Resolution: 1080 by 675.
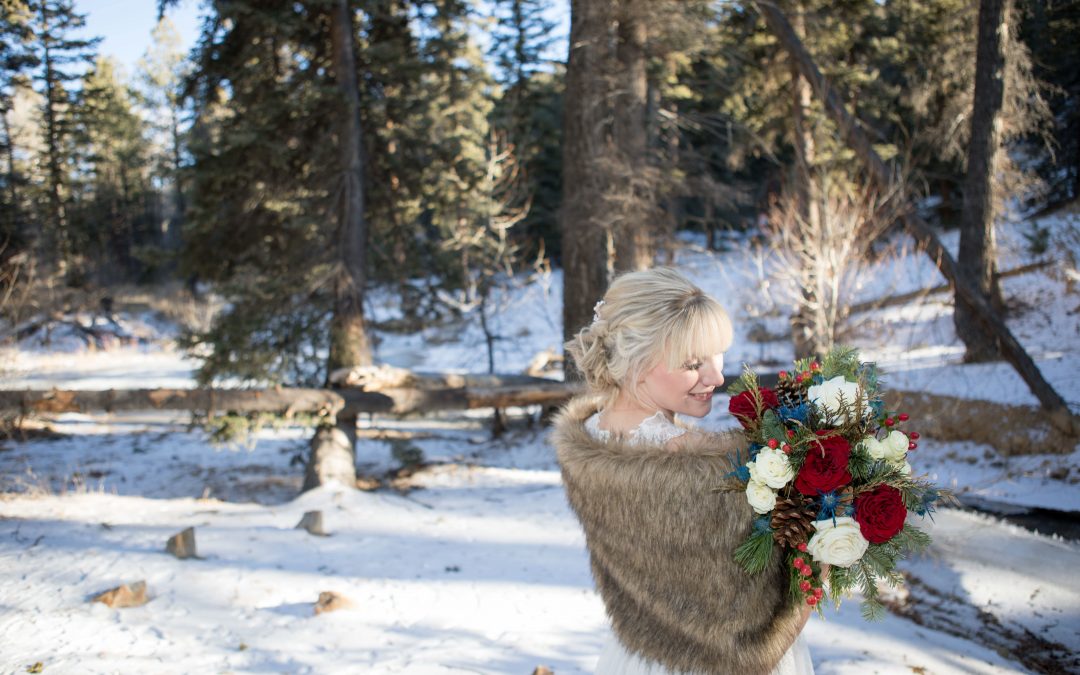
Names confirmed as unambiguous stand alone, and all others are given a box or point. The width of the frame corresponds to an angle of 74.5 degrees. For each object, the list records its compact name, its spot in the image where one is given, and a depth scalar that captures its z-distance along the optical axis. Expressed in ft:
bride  6.67
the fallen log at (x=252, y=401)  26.84
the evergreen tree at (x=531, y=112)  61.93
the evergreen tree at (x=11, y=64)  23.44
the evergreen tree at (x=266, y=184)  29.45
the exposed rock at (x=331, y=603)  16.21
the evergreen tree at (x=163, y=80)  115.96
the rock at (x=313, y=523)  21.59
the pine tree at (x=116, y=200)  82.17
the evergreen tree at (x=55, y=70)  26.89
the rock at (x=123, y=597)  15.52
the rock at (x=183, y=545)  18.49
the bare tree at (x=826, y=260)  26.96
